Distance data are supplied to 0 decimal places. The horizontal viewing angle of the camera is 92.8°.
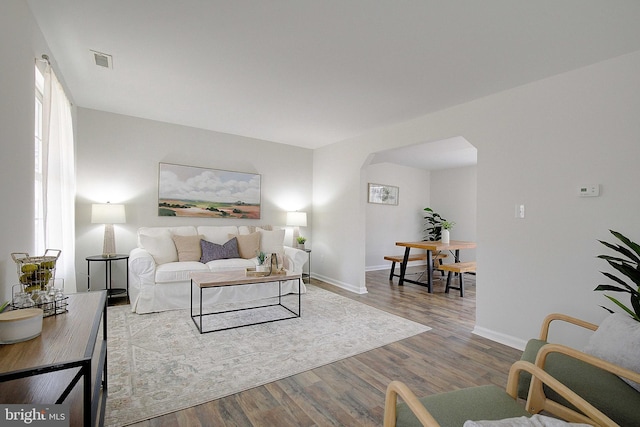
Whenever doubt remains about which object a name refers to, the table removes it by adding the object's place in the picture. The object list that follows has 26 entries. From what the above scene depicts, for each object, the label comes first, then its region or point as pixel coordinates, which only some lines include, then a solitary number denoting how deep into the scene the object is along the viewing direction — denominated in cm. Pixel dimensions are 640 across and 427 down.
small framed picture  676
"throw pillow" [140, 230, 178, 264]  385
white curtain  226
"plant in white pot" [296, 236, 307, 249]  524
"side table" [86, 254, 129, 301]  368
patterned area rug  196
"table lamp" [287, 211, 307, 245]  537
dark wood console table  99
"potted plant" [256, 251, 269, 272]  352
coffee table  302
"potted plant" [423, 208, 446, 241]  720
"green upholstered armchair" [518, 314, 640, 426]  128
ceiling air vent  254
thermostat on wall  245
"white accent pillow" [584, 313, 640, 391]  141
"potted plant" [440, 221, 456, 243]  529
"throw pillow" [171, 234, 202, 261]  411
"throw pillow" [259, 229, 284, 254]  473
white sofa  357
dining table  489
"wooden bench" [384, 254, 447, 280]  554
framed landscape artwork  450
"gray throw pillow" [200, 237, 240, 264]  419
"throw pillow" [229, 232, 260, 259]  453
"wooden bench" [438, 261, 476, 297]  458
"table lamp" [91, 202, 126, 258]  375
